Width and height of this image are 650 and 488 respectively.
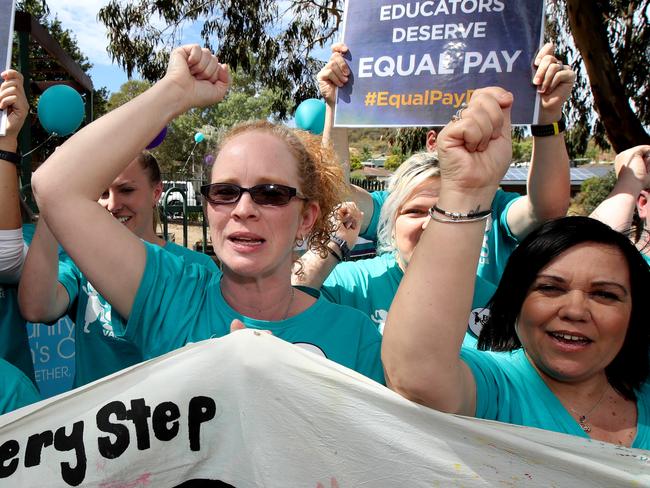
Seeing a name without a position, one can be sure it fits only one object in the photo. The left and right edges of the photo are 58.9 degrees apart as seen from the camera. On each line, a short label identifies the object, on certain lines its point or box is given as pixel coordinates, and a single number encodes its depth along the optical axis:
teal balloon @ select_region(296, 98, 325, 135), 2.96
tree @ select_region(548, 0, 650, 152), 7.79
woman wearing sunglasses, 1.34
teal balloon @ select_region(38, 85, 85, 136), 3.24
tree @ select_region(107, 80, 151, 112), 49.81
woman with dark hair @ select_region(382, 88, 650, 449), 1.07
